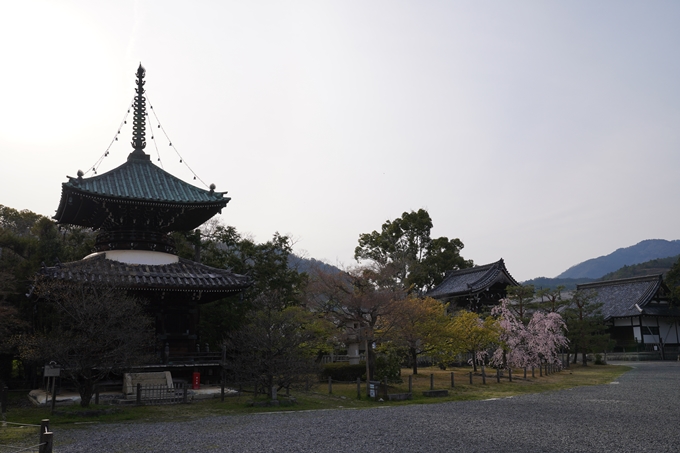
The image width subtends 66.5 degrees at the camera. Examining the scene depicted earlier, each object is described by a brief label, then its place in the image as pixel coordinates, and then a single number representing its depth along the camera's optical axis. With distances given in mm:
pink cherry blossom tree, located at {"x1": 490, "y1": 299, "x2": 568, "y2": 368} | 30469
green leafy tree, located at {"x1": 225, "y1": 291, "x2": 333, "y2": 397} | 18031
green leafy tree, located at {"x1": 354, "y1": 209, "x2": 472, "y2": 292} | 54656
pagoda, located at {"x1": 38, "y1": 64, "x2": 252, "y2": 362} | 20891
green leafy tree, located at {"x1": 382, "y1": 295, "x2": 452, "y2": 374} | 21672
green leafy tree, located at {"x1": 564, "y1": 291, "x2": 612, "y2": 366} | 38534
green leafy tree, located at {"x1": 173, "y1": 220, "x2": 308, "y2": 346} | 28672
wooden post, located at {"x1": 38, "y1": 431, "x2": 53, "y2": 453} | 8455
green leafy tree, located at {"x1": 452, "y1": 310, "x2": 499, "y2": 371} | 27562
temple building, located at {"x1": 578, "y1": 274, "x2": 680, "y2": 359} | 48188
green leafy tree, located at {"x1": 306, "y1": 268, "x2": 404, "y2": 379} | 20844
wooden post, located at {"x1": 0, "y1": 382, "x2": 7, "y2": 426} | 14798
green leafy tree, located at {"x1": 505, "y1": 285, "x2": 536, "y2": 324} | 36438
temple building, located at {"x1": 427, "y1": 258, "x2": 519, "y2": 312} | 43250
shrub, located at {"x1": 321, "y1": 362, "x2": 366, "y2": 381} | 26578
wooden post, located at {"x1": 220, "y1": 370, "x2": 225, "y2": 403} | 19178
